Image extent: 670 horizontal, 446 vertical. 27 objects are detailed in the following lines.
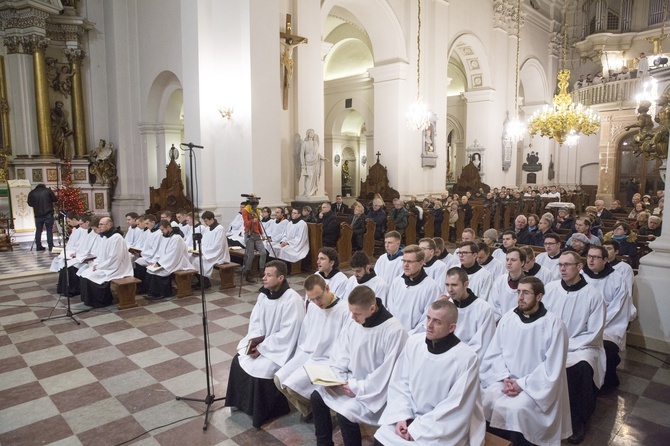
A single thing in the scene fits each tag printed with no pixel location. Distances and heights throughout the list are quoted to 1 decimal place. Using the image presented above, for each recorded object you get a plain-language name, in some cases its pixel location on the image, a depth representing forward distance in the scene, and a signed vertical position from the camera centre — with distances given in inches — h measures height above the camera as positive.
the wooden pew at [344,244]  404.9 -59.7
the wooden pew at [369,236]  426.9 -55.7
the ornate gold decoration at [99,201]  619.2 -31.9
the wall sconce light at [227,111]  463.2 +63.9
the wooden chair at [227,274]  334.3 -70.5
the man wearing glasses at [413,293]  183.8 -46.8
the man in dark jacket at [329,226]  402.9 -44.2
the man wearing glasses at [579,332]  151.9 -55.9
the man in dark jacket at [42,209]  477.4 -32.3
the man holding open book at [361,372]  130.0 -56.9
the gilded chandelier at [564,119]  635.5 +74.6
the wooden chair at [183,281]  314.9 -71.1
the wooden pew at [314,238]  390.6 -53.0
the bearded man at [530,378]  129.0 -59.0
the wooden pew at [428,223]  502.3 -52.4
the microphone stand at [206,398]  159.2 -79.6
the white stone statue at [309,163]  491.2 +13.0
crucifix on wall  473.7 +127.9
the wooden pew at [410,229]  481.7 -56.6
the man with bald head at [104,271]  290.0 -58.6
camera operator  346.7 -43.4
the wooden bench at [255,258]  375.4 -67.6
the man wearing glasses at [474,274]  205.6 -44.2
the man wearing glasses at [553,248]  233.6 -37.5
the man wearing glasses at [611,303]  179.9 -53.4
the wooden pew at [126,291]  286.2 -70.1
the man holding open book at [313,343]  146.9 -55.0
